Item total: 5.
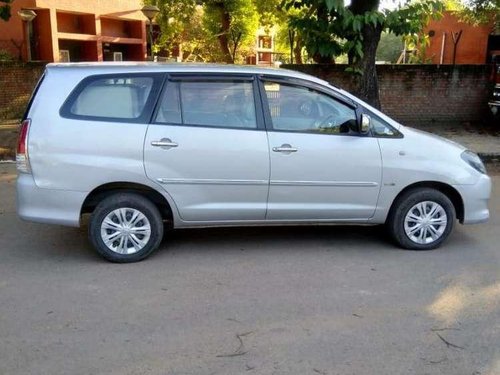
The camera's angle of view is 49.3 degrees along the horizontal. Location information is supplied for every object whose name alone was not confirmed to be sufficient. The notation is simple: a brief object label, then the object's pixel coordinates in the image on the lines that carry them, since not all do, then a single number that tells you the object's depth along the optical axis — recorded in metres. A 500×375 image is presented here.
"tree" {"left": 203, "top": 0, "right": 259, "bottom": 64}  22.66
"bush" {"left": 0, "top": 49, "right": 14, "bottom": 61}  18.55
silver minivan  4.83
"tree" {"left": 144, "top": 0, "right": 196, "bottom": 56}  23.62
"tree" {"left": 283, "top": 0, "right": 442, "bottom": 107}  10.08
